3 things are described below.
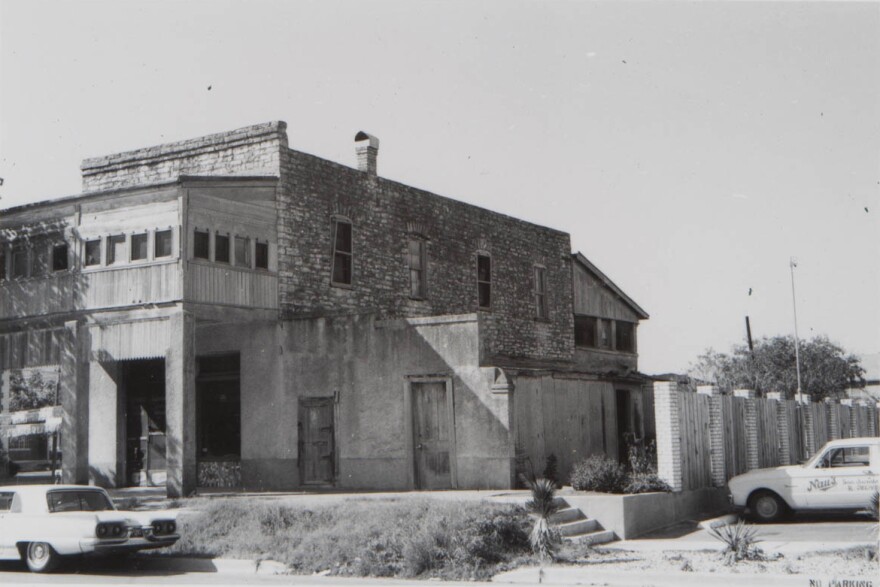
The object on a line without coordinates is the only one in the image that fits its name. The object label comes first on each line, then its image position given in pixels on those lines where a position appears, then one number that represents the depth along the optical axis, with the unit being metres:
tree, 58.47
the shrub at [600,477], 17.52
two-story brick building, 20.20
